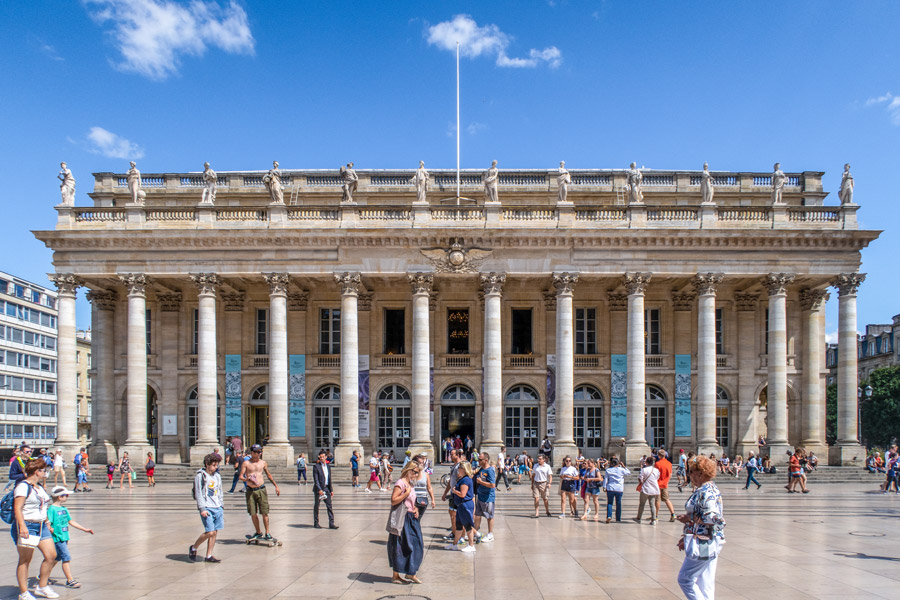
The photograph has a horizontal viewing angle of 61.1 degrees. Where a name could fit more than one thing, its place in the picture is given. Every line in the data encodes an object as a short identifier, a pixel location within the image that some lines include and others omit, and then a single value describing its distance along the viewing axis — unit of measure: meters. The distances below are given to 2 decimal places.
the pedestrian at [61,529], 9.91
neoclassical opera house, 32.78
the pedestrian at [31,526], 9.45
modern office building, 68.75
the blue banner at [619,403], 35.19
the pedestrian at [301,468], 28.14
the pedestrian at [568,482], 18.72
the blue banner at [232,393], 36.00
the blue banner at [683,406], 35.69
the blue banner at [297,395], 36.25
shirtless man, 13.58
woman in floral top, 7.36
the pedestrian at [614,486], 17.84
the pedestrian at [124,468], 28.97
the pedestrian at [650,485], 17.33
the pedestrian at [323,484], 16.14
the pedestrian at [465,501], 13.32
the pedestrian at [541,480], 18.56
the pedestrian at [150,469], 29.16
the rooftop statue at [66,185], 33.25
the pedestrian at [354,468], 28.42
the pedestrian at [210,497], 11.83
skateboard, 13.82
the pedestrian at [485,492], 14.58
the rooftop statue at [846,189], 32.97
